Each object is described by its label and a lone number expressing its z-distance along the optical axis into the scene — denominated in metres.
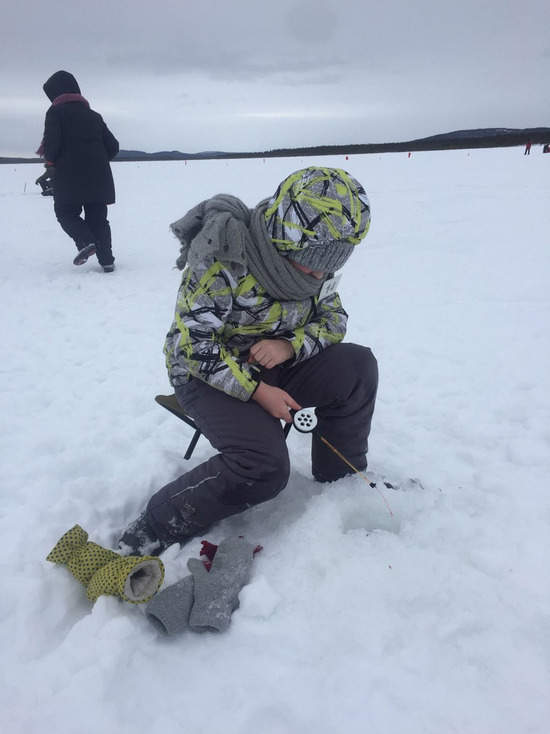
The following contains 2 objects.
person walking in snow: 5.36
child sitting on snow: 1.76
